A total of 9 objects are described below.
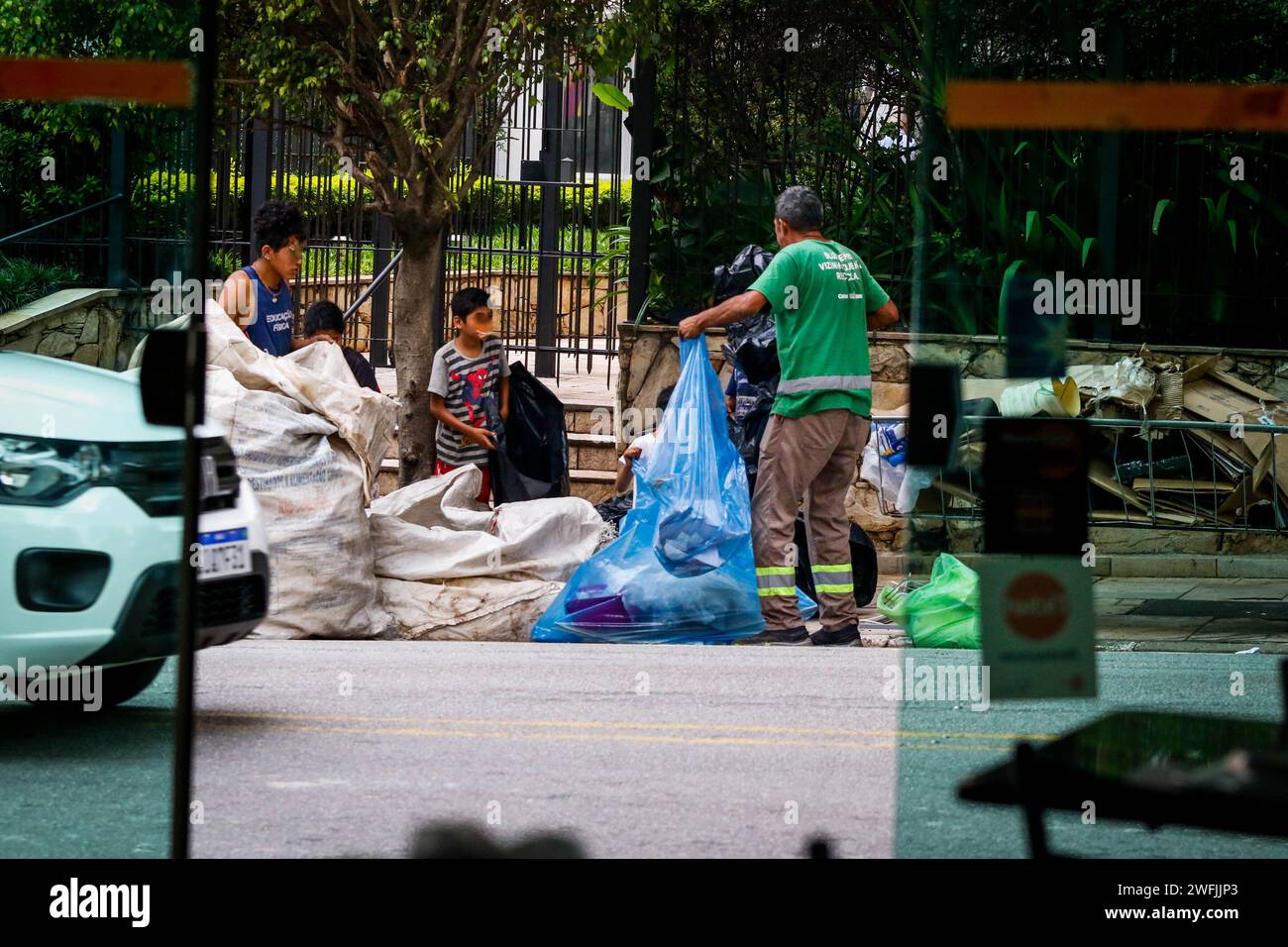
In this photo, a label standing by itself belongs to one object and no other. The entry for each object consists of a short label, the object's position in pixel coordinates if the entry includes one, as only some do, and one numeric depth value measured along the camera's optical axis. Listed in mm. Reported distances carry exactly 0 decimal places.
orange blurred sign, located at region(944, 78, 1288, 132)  4535
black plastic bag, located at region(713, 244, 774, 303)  16453
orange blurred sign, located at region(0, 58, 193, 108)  5093
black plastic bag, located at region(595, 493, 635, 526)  17109
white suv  6605
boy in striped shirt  17078
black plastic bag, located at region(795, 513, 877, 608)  15984
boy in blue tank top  15312
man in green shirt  14203
